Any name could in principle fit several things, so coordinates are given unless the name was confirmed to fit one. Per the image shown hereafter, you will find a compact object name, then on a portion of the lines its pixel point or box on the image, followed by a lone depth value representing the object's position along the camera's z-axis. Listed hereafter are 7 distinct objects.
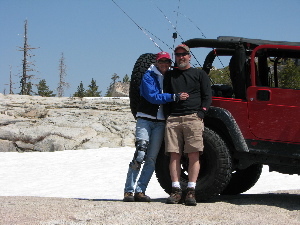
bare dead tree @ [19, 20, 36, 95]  45.38
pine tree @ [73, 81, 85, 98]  97.15
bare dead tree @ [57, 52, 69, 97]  71.44
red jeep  5.68
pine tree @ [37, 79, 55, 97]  91.06
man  5.70
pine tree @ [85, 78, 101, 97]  93.45
